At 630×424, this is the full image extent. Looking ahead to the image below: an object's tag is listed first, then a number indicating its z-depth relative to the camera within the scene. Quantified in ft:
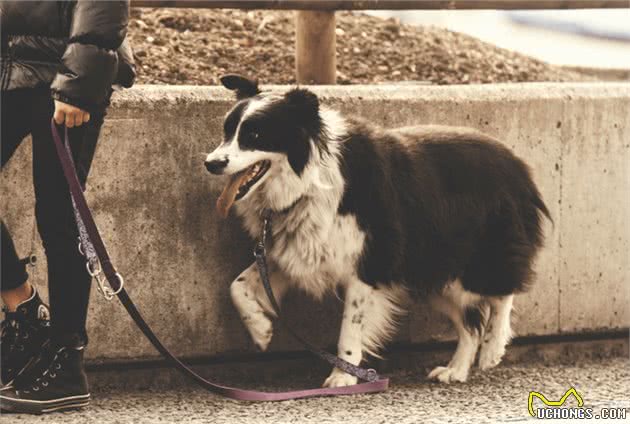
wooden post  40.29
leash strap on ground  27.84
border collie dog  33.55
